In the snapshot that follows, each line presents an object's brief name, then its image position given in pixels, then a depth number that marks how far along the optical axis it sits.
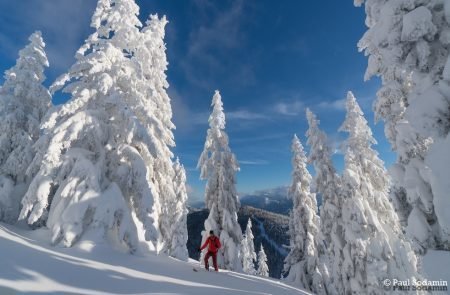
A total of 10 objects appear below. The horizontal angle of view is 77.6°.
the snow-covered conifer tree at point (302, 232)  25.38
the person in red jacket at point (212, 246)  12.48
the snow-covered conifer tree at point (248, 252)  54.17
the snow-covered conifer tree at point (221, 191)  23.05
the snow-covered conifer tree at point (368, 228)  16.11
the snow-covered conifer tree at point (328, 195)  18.63
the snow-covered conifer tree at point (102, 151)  11.27
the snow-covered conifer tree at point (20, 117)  15.95
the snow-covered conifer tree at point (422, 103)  5.68
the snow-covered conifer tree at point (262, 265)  58.09
